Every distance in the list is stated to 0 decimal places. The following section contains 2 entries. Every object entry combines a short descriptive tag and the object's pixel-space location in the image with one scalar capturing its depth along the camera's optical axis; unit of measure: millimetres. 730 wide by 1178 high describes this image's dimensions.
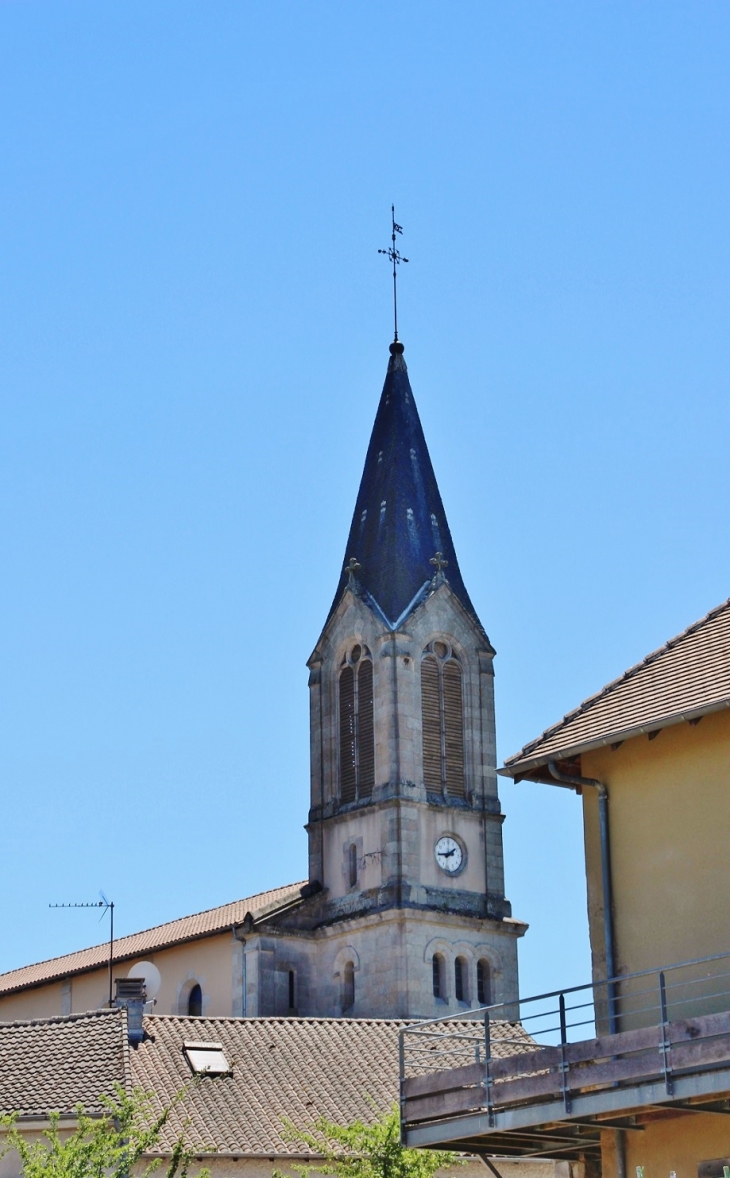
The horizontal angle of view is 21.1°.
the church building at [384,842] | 51125
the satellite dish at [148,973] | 49934
